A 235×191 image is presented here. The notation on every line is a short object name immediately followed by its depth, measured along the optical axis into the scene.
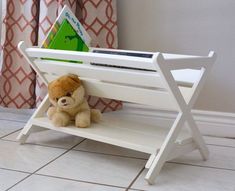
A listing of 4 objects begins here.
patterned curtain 1.40
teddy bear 1.13
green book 1.20
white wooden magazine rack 0.93
